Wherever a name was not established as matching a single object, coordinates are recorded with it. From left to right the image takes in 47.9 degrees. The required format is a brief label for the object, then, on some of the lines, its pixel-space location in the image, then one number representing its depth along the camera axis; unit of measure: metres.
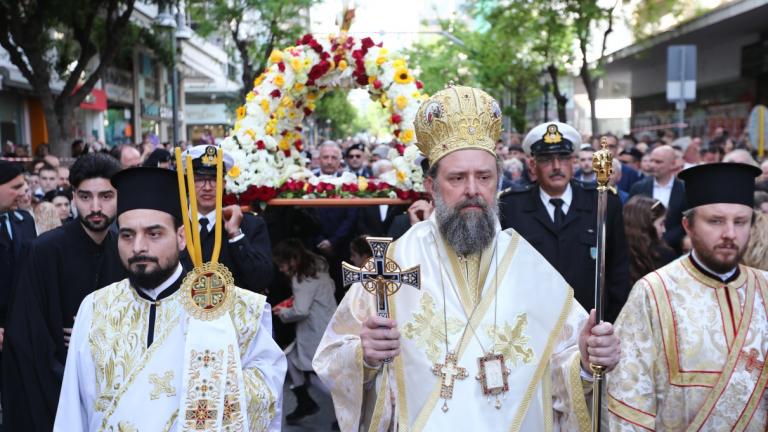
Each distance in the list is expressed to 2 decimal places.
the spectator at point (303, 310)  7.96
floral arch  7.53
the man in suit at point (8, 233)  6.29
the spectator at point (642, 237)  6.39
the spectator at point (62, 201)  8.87
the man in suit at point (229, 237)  5.92
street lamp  20.14
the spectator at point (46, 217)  7.93
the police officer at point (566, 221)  5.96
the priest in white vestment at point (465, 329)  3.59
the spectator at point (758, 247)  4.73
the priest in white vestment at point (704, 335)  3.79
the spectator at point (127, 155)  9.88
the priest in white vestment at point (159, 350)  3.46
